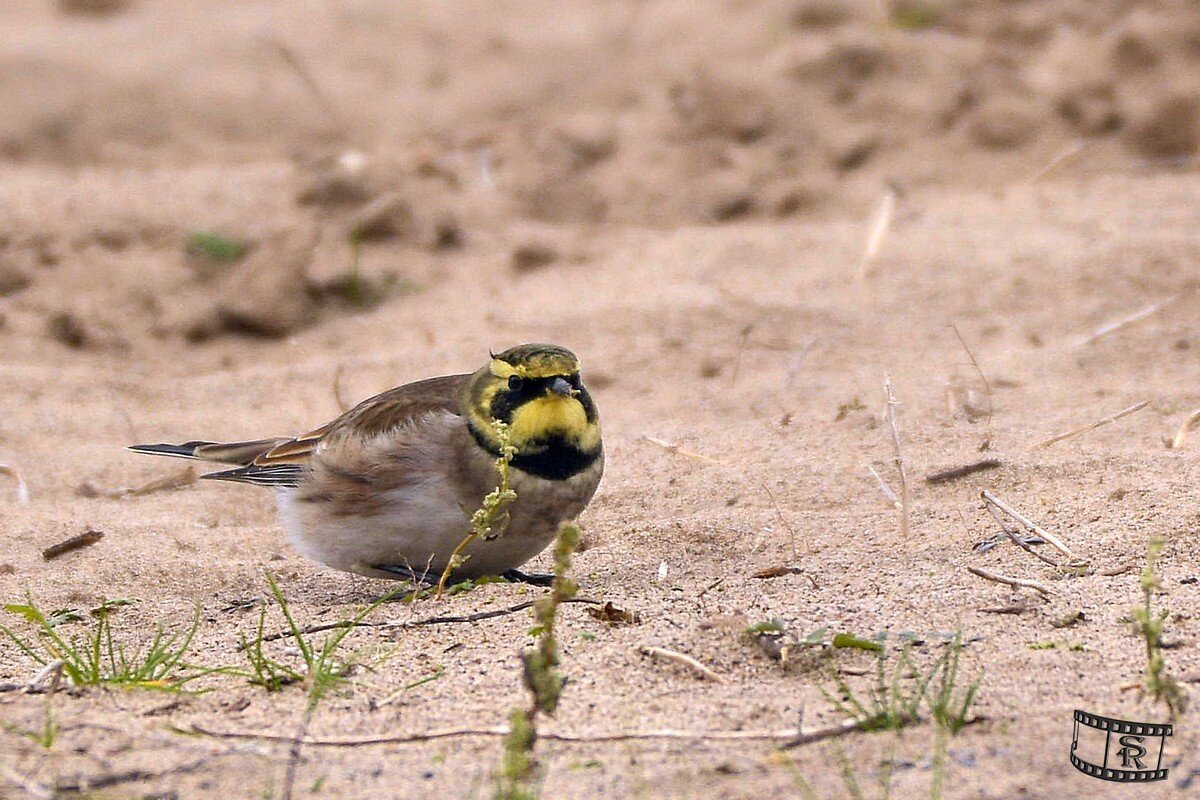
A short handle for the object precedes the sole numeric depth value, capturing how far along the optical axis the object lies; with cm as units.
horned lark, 873
